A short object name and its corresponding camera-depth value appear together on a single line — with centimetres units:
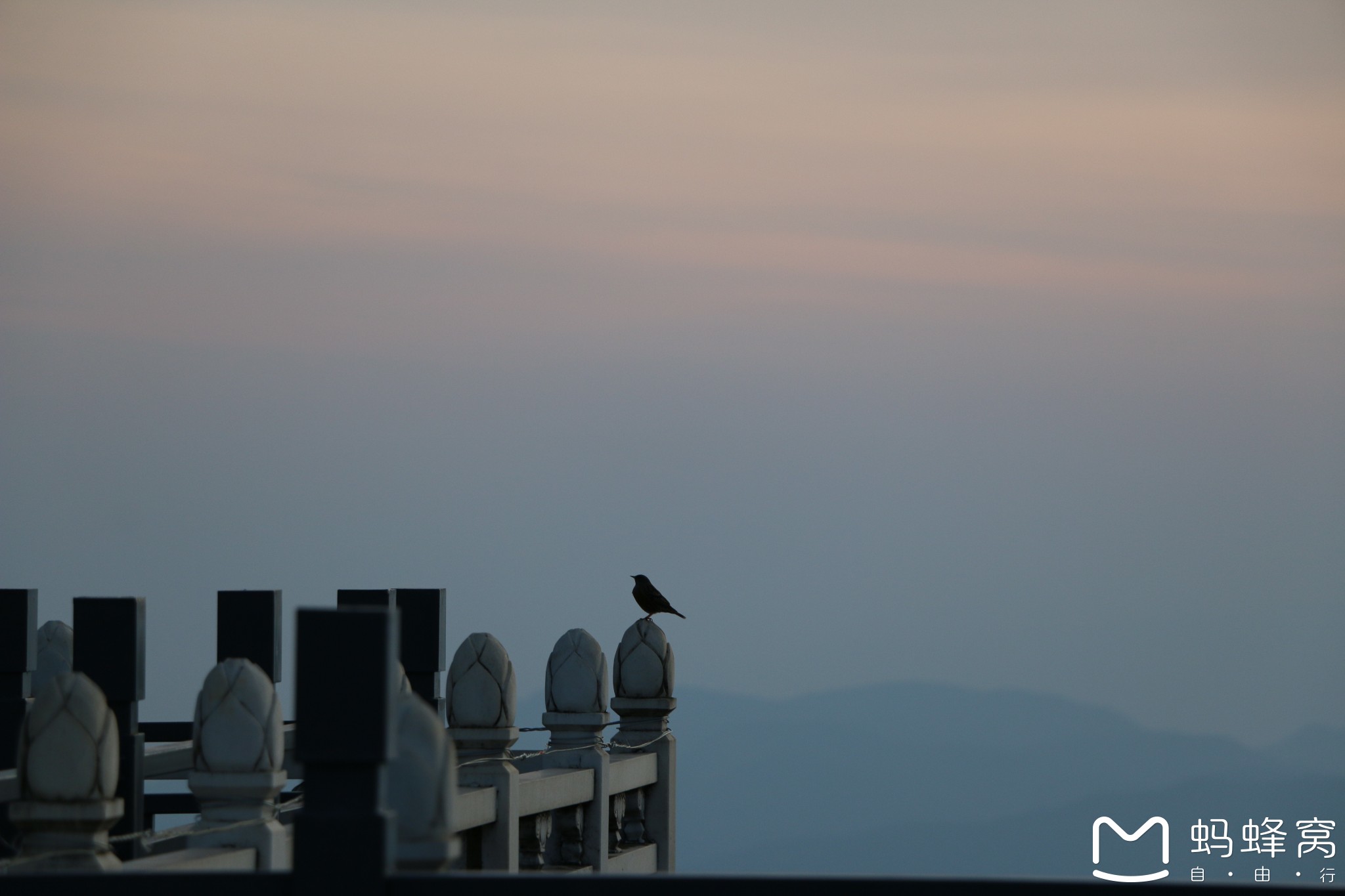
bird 2628
